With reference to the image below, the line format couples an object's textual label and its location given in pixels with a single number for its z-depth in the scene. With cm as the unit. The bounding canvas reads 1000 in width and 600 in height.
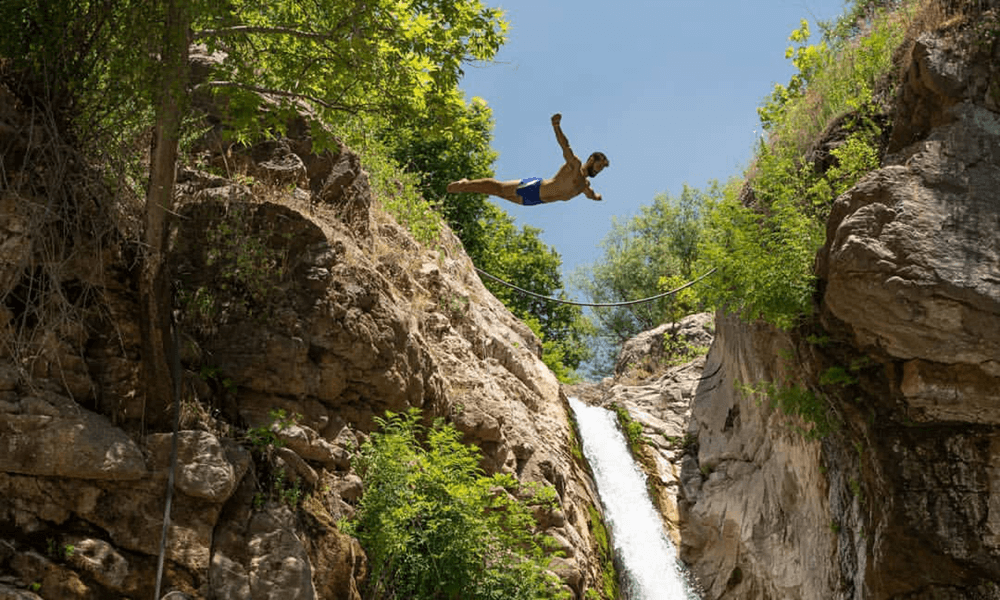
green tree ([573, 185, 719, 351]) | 3641
